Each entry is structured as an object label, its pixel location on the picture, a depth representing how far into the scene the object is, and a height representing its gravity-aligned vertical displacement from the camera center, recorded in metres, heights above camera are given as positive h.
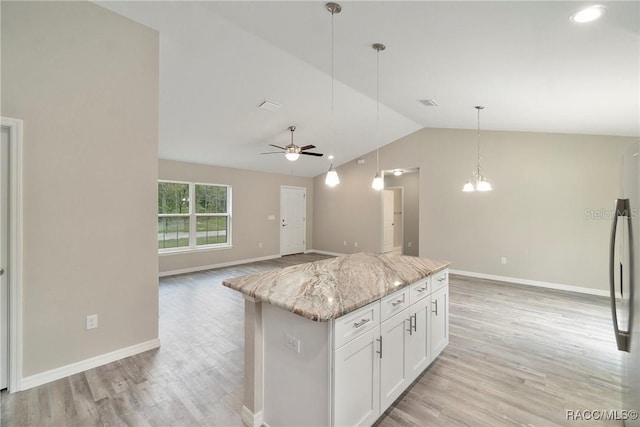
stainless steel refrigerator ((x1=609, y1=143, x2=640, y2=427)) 1.52 -0.44
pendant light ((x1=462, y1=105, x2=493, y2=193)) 3.87 +0.36
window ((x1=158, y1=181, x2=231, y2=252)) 6.06 -0.08
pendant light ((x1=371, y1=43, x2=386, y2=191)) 2.79 +1.60
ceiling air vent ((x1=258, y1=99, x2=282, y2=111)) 4.40 +1.66
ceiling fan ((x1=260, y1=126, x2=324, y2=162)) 4.87 +1.02
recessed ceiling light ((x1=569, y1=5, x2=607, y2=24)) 1.78 +1.25
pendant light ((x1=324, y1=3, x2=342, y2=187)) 2.26 +1.01
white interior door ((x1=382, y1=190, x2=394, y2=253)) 8.00 -0.28
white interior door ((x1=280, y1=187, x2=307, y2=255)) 8.38 -0.24
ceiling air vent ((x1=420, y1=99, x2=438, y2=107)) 4.30 +1.66
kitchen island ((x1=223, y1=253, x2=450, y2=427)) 1.55 -0.81
